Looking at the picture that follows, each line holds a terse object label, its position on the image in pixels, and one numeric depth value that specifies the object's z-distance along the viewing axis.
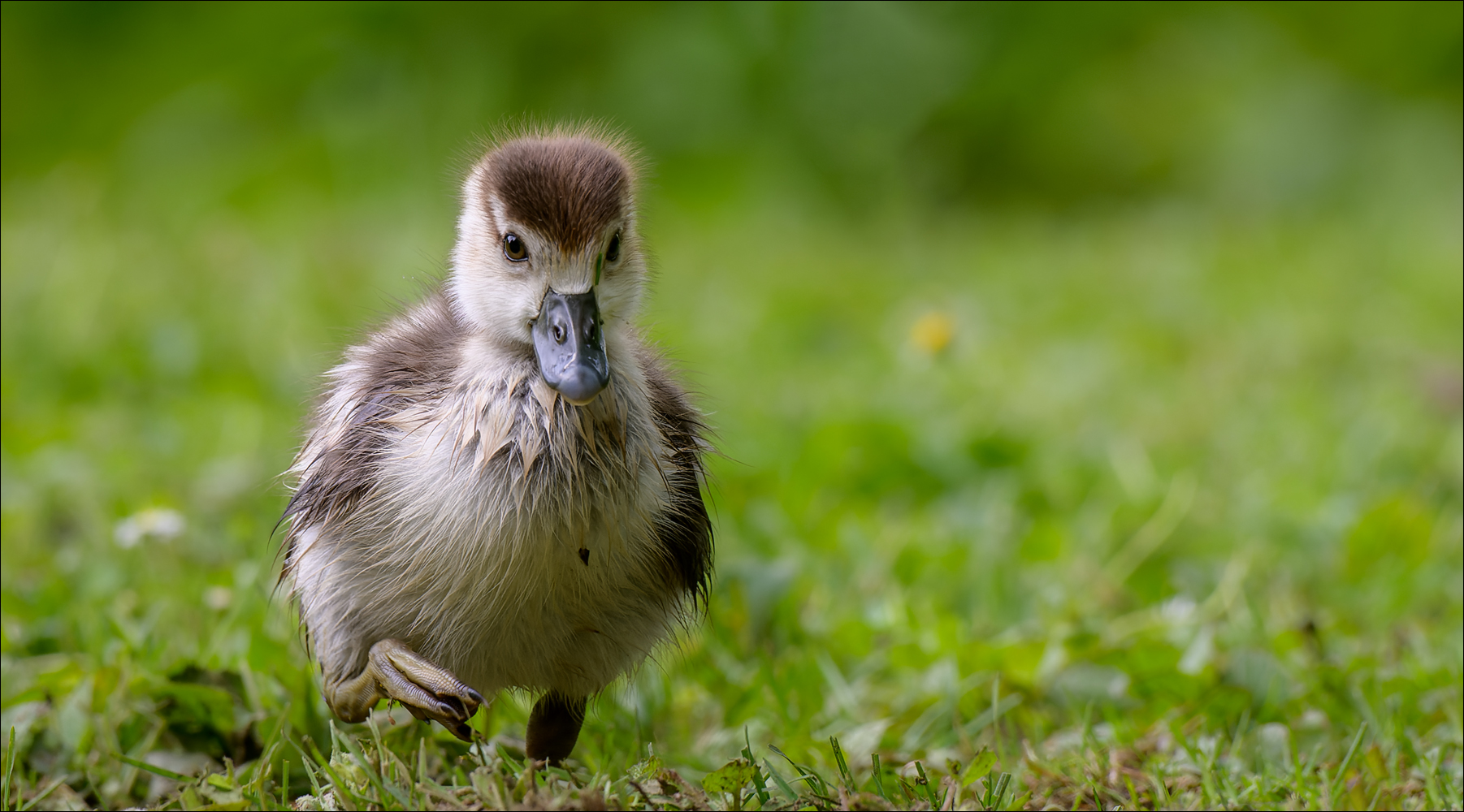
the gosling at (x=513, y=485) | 4.13
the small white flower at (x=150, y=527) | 6.10
